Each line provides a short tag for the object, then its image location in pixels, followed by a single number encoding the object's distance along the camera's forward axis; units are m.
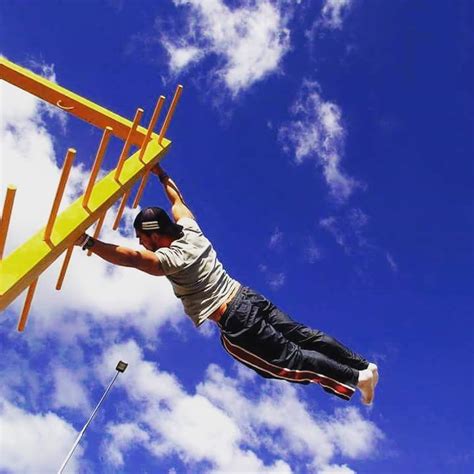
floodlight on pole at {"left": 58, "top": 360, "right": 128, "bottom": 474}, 17.64
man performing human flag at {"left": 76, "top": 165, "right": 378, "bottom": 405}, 4.68
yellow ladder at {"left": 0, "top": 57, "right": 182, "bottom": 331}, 3.50
